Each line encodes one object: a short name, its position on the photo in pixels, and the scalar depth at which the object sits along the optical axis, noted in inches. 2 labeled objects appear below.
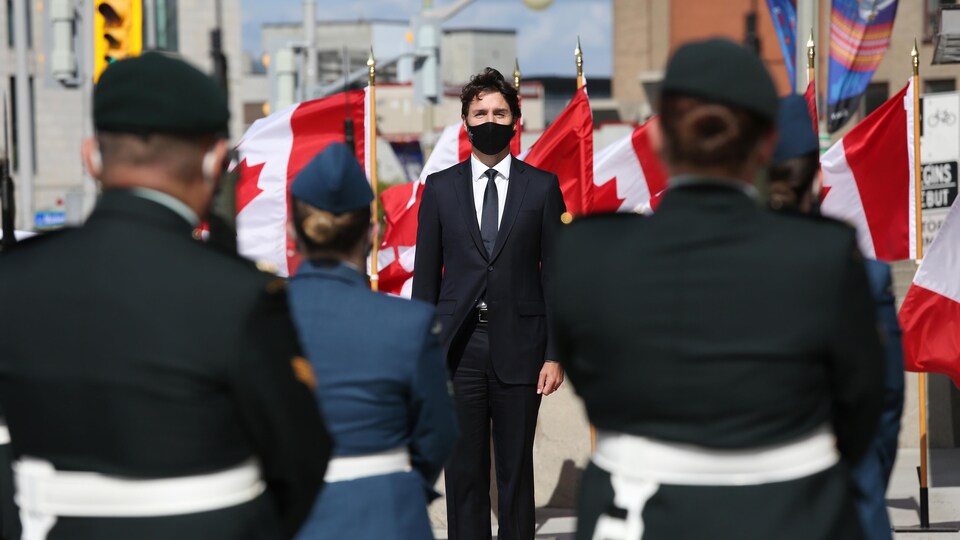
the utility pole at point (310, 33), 1552.7
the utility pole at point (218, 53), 696.4
